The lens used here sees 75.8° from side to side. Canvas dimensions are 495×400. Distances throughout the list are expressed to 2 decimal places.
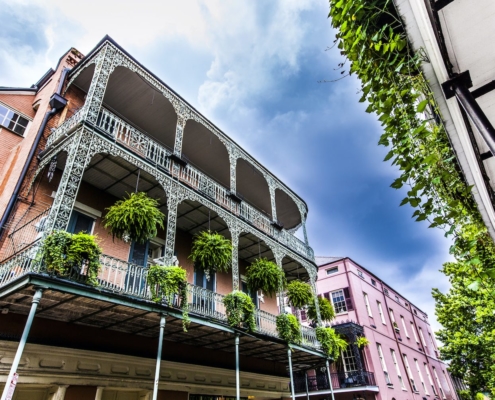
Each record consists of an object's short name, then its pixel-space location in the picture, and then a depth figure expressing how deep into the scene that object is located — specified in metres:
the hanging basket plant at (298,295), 12.57
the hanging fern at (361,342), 19.03
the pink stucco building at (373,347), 18.69
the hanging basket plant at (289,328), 10.46
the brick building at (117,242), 6.77
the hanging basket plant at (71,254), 5.98
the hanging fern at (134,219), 7.87
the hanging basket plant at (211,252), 9.74
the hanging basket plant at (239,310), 9.05
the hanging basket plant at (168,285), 7.50
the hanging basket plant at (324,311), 13.79
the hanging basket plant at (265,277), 11.27
